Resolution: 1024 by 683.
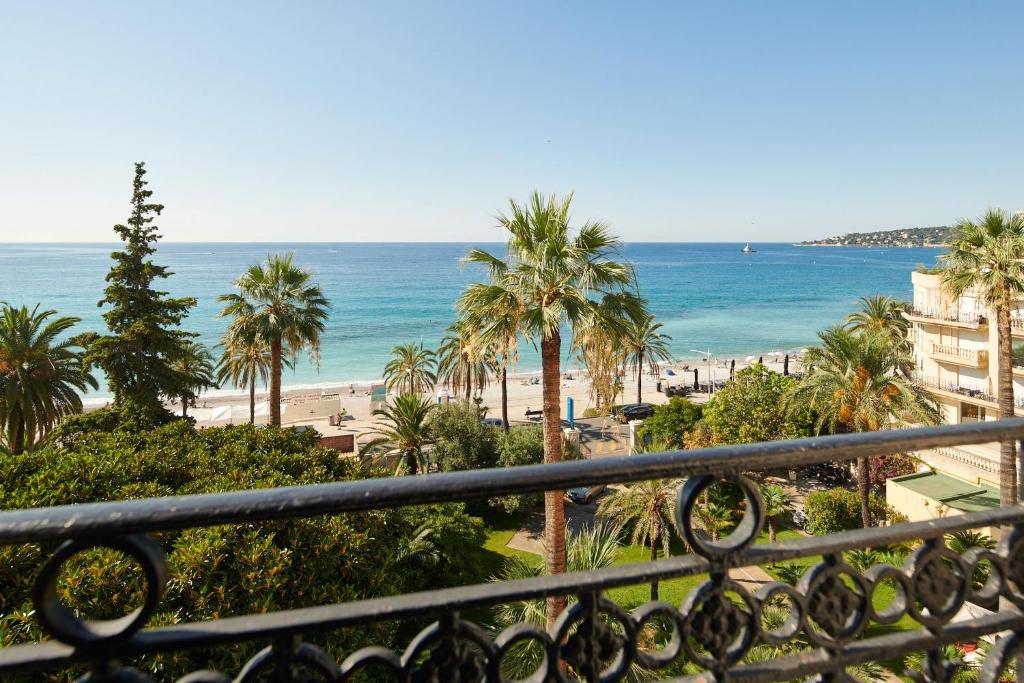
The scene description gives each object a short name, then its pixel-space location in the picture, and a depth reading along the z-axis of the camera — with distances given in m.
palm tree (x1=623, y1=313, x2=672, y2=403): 38.06
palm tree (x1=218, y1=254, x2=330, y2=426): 19.44
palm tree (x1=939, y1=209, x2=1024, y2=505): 15.09
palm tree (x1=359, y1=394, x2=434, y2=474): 18.62
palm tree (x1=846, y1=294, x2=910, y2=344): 32.38
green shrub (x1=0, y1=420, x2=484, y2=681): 6.23
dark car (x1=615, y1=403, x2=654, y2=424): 34.06
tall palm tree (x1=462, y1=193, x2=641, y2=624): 9.62
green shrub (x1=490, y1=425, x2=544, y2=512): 20.27
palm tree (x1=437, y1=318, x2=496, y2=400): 29.40
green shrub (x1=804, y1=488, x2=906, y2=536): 17.73
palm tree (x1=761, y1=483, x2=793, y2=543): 16.95
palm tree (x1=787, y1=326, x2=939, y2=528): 17.39
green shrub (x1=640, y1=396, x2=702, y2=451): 25.23
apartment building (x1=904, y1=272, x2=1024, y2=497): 21.02
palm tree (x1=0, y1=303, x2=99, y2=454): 16.61
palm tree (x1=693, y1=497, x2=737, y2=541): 14.67
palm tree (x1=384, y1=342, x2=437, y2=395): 32.56
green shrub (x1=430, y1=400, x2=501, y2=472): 20.45
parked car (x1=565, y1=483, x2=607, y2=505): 21.00
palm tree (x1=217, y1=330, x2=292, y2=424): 29.64
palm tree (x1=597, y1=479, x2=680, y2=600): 14.46
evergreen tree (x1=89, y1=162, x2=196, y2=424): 19.88
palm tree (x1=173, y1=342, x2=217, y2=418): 21.39
